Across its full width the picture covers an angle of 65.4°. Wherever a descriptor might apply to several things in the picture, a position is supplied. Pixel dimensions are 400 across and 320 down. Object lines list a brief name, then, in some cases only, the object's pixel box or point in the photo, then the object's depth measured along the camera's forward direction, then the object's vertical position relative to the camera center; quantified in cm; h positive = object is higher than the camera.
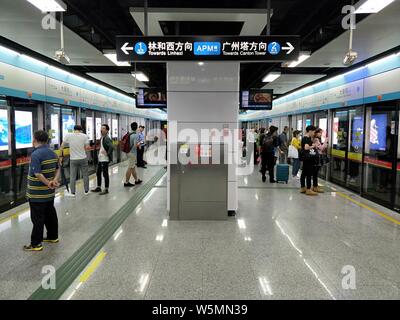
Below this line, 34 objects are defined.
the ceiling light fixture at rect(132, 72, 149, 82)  972 +198
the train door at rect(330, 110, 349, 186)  881 -25
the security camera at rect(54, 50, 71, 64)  434 +112
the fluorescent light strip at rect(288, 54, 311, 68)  669 +178
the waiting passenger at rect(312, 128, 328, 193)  769 -46
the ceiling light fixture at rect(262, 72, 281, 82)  926 +193
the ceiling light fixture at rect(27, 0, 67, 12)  367 +158
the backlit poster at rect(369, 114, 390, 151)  673 +13
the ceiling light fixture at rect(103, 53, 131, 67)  675 +180
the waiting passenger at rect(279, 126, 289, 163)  1090 -18
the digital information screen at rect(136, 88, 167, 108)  1142 +141
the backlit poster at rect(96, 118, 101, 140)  1142 +31
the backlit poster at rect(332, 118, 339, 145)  934 +27
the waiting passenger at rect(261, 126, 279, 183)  924 -46
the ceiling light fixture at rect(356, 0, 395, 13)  370 +163
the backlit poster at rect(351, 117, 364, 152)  778 +10
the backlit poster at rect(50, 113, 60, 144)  781 +19
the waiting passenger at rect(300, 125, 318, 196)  744 -42
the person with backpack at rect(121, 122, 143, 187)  838 -31
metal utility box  535 -80
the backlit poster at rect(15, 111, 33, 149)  620 +14
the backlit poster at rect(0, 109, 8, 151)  570 +11
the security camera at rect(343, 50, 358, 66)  429 +112
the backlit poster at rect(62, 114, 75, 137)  855 +38
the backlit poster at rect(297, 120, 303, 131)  1267 +52
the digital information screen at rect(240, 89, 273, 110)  1115 +139
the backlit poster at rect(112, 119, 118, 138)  1373 +34
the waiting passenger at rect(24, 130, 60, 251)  395 -60
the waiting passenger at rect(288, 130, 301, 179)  963 -45
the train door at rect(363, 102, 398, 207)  640 -32
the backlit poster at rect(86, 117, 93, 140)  1039 +32
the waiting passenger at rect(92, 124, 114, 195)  754 -40
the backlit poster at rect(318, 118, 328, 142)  1014 +42
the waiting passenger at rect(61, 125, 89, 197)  695 -29
